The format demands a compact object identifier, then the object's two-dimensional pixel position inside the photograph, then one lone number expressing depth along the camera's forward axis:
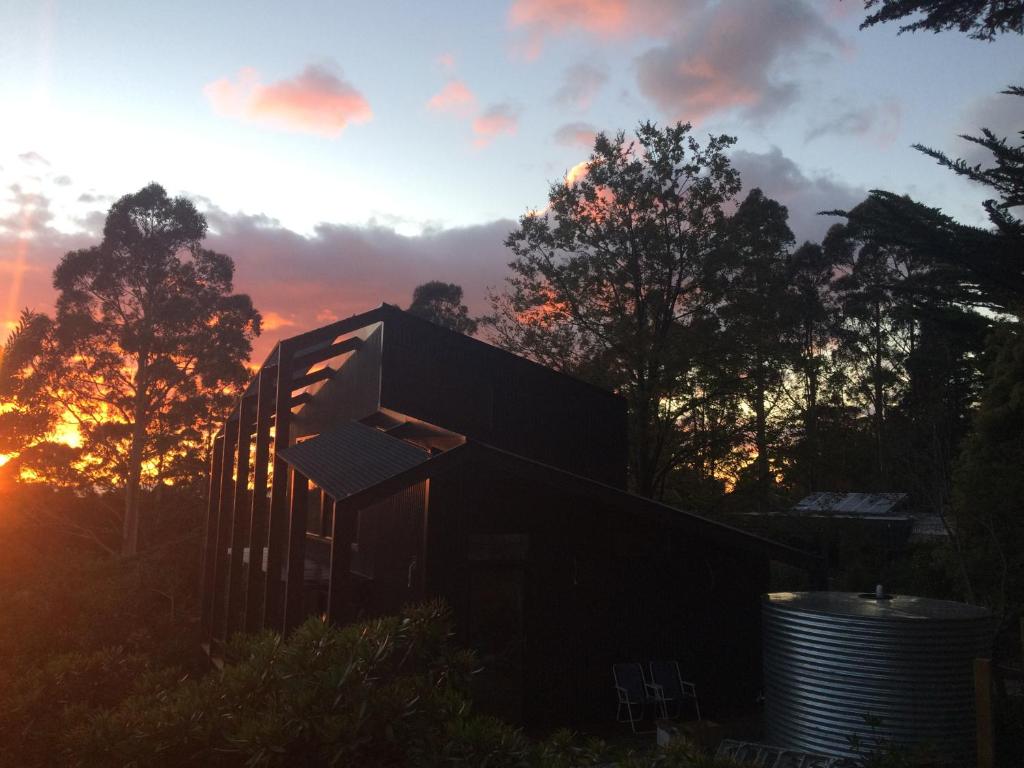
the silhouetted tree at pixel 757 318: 21.36
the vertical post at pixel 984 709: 7.46
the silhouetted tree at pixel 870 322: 37.28
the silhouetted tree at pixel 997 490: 11.88
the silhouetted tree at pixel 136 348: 27.48
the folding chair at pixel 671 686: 11.13
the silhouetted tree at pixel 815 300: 39.01
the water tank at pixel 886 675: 8.49
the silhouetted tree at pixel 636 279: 21.50
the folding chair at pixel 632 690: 10.90
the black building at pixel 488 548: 10.10
